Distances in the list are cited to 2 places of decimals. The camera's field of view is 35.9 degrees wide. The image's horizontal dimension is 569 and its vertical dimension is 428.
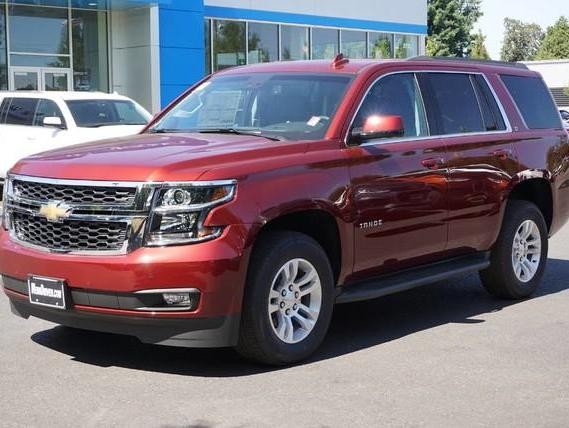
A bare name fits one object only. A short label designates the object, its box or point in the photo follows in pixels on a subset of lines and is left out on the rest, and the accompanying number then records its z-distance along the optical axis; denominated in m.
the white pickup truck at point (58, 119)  14.55
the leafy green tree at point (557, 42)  101.25
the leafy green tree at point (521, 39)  125.25
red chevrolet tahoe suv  4.98
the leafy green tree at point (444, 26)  64.62
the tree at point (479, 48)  77.69
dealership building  24.80
